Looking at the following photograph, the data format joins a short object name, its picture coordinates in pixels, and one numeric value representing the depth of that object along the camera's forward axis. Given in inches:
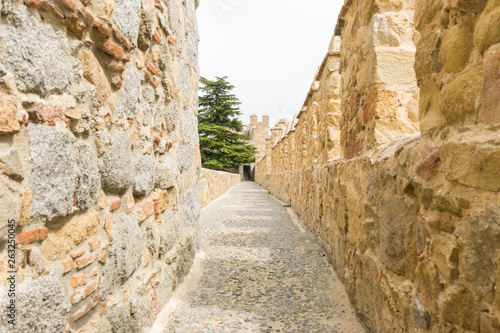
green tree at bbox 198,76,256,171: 929.5
